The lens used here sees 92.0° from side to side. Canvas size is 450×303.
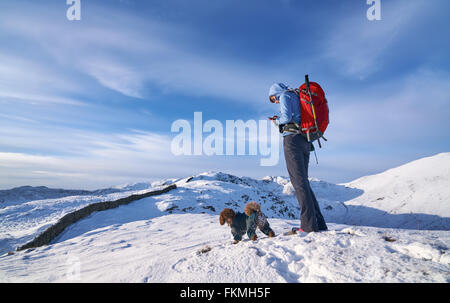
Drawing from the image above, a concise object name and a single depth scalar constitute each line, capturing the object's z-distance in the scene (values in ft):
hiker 12.41
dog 13.23
